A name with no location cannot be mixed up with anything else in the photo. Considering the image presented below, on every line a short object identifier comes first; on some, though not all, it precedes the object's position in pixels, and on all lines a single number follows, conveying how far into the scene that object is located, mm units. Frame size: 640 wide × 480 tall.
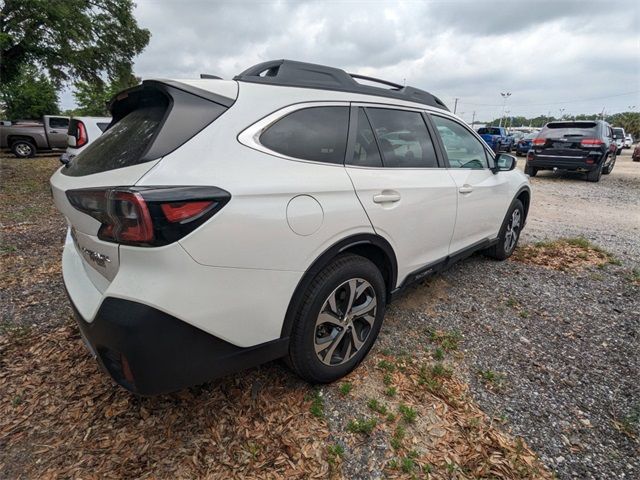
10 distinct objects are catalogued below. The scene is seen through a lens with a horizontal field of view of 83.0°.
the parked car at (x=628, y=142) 35134
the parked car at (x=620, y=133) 23053
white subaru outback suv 1460
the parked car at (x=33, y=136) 15398
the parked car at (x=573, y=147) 10156
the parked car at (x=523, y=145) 18719
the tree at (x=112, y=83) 13928
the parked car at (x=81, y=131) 8141
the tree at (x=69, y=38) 10492
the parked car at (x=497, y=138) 22303
